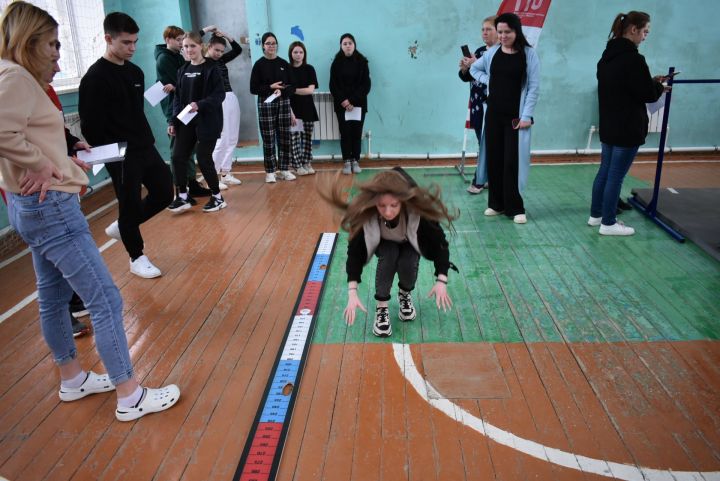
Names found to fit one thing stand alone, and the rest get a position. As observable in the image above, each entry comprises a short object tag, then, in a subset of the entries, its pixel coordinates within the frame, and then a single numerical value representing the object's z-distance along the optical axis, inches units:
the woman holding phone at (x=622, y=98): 148.3
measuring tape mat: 81.0
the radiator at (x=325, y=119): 274.7
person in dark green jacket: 207.6
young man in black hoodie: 123.4
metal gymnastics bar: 164.6
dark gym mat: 159.9
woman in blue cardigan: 168.2
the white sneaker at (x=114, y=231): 148.1
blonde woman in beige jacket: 72.3
